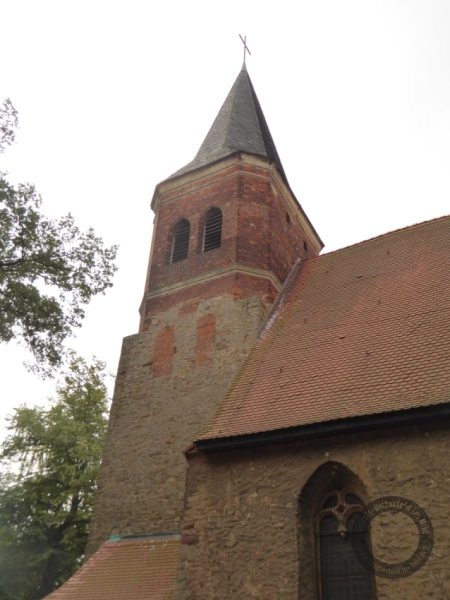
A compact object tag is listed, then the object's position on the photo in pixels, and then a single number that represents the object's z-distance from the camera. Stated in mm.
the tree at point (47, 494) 18016
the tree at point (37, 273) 10820
